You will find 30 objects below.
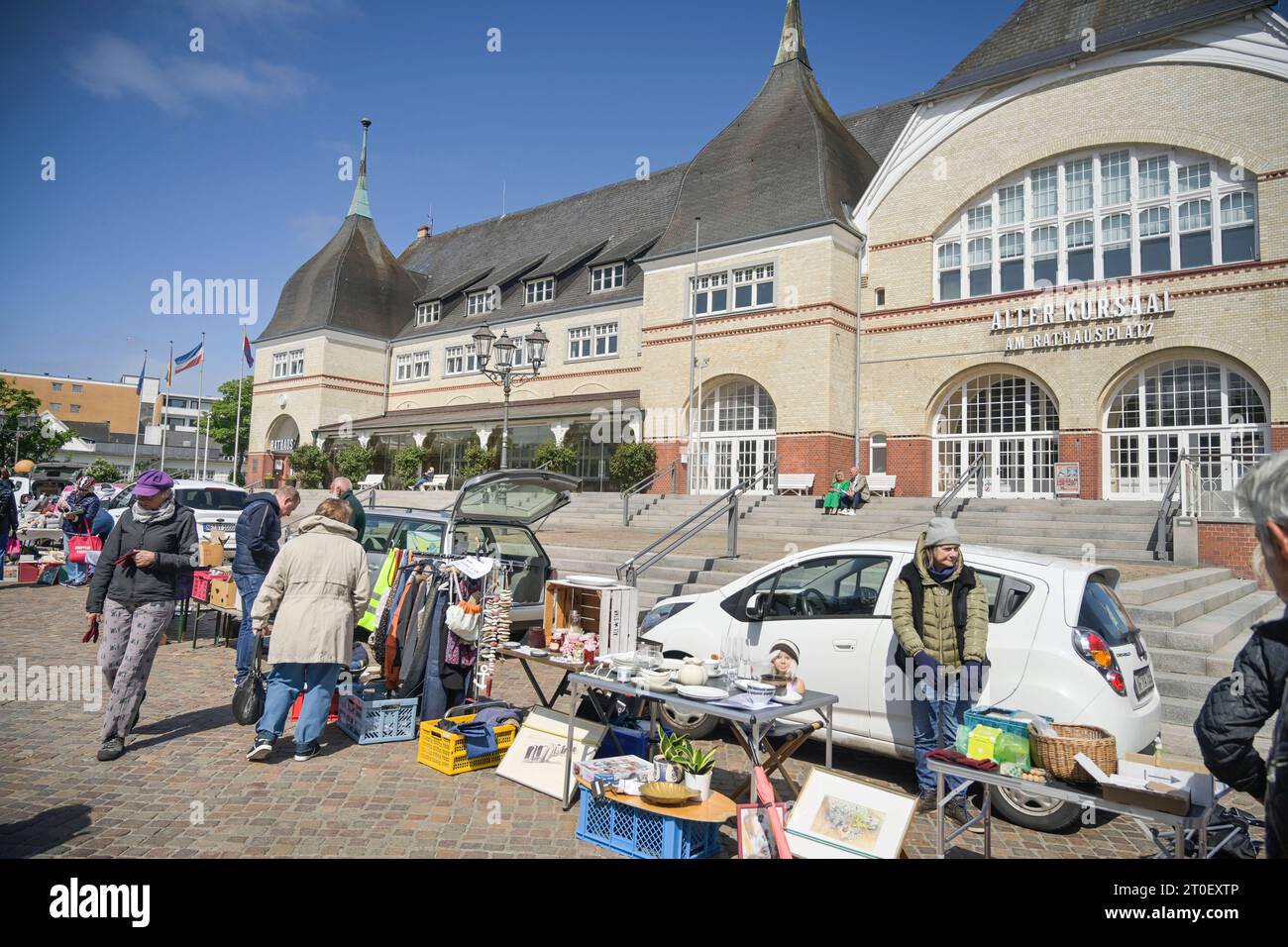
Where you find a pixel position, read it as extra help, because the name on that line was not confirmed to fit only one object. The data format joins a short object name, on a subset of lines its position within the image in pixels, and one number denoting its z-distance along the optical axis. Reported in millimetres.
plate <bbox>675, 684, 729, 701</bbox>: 4512
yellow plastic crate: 5602
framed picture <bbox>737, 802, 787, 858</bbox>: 4066
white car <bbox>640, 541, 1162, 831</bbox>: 4949
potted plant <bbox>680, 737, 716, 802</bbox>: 4449
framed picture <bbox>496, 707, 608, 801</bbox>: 5426
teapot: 4688
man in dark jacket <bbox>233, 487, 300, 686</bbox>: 7547
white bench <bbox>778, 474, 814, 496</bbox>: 23297
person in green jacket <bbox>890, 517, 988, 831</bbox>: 5105
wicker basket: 3506
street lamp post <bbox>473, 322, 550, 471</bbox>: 16562
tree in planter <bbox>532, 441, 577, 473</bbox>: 28234
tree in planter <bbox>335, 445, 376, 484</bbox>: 36719
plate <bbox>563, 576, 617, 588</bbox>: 6312
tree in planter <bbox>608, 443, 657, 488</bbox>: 26672
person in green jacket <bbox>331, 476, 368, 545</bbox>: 8305
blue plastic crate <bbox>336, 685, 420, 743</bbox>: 6215
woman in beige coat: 5633
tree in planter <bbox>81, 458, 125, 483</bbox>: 62938
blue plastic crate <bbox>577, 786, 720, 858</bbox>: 4227
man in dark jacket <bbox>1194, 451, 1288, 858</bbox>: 2512
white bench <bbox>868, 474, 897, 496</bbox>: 23125
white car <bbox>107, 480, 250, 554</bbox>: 16094
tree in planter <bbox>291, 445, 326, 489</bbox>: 38906
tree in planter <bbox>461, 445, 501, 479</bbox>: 31047
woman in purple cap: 5746
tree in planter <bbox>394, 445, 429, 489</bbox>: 34531
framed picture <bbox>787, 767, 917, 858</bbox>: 3859
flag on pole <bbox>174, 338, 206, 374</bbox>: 36625
